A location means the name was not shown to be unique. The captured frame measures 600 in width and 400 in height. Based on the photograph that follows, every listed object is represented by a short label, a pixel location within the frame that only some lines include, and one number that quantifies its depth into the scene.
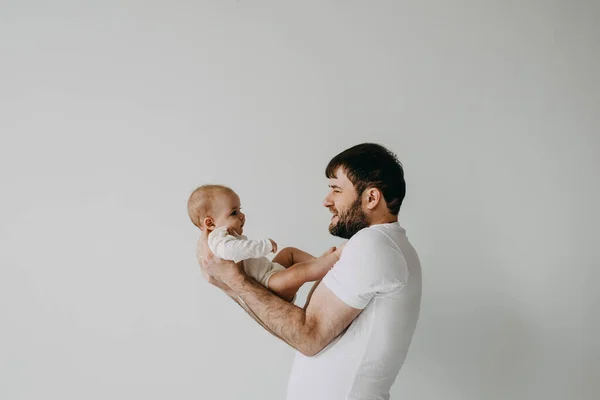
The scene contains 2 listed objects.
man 1.55
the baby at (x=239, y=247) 1.67
